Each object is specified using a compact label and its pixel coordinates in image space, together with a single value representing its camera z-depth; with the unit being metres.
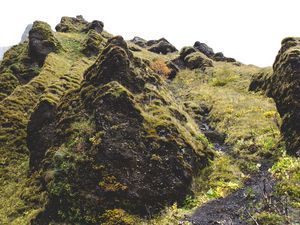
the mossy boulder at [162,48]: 99.75
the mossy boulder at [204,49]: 95.94
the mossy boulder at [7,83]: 41.01
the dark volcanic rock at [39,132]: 27.65
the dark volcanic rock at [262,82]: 46.19
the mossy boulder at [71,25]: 82.50
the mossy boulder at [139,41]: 108.22
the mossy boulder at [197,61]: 74.81
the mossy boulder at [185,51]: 82.32
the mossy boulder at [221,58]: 91.12
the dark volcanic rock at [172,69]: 69.98
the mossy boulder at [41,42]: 50.12
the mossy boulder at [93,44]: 59.38
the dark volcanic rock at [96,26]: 81.88
